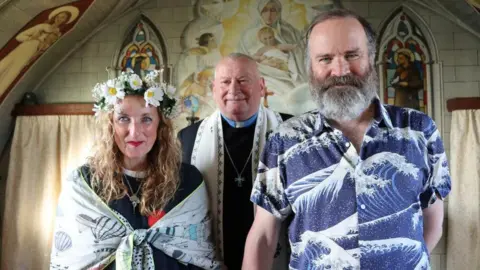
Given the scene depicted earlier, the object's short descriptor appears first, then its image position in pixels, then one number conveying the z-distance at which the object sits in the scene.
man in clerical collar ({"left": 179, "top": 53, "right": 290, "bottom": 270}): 1.88
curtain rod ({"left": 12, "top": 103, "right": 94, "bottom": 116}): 4.28
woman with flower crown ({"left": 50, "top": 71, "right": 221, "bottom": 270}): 1.56
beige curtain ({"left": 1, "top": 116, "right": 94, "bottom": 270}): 4.16
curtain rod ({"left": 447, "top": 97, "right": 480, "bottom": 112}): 3.81
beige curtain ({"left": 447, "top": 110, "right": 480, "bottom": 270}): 3.65
